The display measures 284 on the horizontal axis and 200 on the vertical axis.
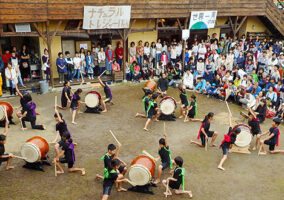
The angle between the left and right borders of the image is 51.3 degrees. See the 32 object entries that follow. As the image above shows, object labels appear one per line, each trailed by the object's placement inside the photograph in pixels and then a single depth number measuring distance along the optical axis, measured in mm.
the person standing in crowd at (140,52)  17094
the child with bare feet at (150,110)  11000
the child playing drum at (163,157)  7844
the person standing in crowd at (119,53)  16794
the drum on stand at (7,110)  10612
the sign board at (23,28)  13508
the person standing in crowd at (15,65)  14124
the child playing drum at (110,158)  7144
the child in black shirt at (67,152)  7818
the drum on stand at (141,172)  7262
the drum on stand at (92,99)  12203
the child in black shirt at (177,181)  7203
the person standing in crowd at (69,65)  15578
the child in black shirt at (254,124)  10000
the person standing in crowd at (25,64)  14986
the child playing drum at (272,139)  9289
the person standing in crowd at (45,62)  14764
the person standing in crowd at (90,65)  15886
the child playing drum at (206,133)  9500
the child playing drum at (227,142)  8622
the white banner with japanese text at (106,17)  14542
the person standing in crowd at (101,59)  16141
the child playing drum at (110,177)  6934
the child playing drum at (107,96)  12693
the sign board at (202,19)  17594
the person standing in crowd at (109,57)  16266
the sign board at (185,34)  17578
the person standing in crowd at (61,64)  14938
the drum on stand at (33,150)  8031
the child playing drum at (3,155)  7787
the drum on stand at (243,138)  9516
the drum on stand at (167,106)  11701
